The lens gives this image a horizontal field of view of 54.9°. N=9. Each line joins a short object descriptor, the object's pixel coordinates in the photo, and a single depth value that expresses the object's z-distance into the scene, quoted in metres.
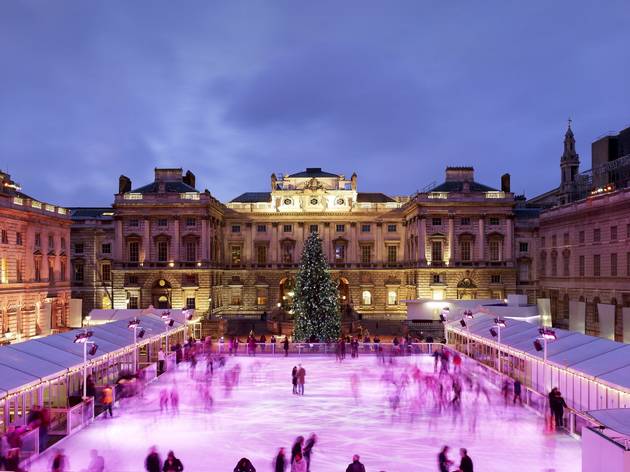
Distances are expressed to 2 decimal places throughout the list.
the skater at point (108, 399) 21.19
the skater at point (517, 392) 22.88
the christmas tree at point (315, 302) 42.38
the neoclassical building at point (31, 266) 40.84
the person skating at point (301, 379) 25.09
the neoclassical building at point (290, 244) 59.44
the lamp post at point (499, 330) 27.38
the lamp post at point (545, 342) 21.56
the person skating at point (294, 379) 25.40
